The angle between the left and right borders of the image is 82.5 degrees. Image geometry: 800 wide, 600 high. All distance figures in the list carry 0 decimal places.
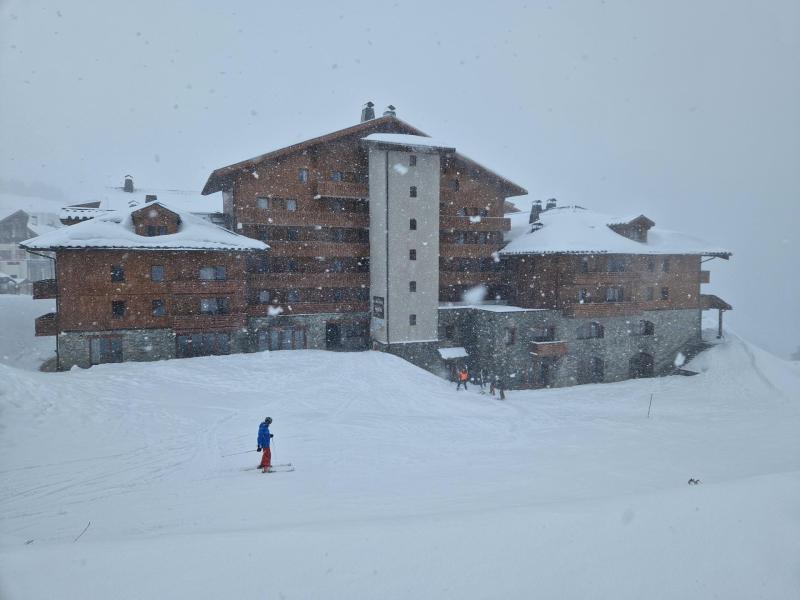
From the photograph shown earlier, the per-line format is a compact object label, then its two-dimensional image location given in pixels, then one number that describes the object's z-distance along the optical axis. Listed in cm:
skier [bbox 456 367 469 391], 2675
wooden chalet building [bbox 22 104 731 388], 2505
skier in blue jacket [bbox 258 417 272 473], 1271
